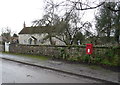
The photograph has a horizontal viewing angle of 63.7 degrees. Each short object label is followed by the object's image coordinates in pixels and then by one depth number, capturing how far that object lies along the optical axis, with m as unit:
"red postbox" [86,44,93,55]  6.97
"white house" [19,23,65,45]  34.66
